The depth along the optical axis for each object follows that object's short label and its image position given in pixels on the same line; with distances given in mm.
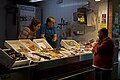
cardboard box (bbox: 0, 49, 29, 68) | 2299
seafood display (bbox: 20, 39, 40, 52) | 3112
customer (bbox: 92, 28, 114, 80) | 3336
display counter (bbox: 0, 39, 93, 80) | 2373
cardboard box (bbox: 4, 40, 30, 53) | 2877
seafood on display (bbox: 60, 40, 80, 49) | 3792
